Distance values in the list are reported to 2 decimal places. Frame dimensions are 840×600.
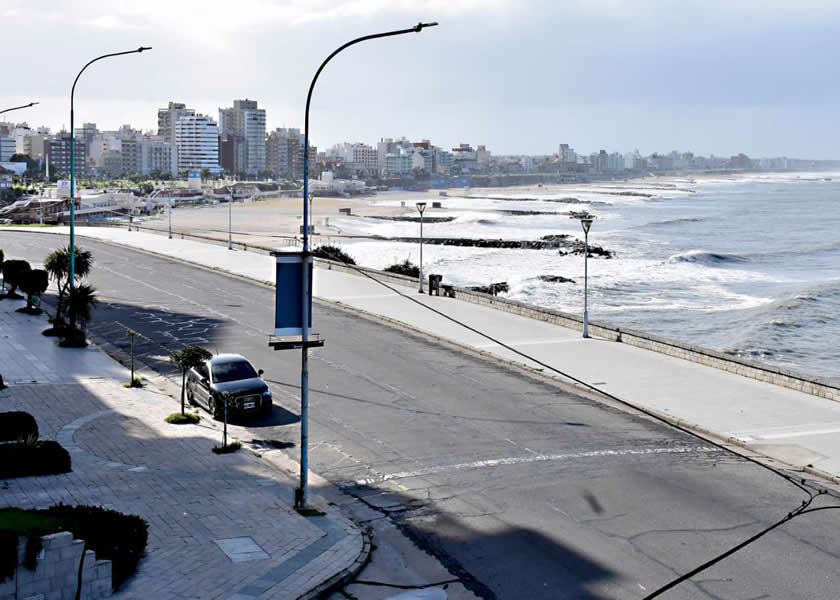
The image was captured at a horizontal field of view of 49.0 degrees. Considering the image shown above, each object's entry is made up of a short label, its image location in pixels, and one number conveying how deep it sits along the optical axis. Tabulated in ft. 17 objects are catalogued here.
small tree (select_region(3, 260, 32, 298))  124.16
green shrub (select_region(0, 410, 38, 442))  54.29
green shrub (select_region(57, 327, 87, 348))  95.30
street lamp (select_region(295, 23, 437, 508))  47.32
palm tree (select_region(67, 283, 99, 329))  97.50
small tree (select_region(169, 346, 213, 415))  67.77
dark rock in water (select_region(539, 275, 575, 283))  199.21
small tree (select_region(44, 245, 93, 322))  108.27
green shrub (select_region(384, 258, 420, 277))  187.73
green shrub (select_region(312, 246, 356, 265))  207.62
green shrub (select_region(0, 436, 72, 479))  50.52
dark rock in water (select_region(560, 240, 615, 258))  260.21
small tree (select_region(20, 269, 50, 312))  116.57
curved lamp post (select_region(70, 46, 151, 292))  100.89
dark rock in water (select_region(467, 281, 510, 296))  178.66
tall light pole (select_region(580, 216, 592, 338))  100.21
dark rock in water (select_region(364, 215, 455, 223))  435.53
